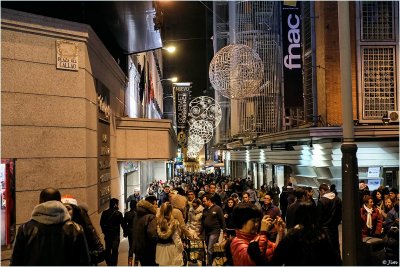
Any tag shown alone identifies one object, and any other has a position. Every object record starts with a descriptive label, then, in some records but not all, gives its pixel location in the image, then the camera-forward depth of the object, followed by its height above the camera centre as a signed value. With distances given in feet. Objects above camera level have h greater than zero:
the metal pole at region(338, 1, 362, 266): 25.90 -0.84
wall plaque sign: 32.42 +5.73
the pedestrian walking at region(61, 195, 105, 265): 22.15 -3.13
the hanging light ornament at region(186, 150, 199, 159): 182.24 -1.18
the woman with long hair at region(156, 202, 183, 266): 27.94 -4.63
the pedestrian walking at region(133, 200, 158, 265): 28.53 -4.50
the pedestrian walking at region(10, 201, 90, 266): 16.42 -2.59
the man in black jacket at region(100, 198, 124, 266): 35.78 -4.74
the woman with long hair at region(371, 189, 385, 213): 44.55 -4.25
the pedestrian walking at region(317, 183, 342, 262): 32.40 -3.67
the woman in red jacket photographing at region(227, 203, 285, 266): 15.79 -2.61
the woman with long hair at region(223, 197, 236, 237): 44.35 -4.77
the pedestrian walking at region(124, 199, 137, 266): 34.96 -4.69
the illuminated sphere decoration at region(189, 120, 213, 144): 131.44 +5.19
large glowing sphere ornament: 66.39 +9.72
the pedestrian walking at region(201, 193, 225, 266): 37.87 -5.05
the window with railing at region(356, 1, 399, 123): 75.05 +12.27
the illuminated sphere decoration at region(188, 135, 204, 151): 144.21 +2.28
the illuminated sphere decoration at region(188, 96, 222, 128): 129.08 +8.76
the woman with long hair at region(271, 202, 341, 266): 14.80 -2.60
